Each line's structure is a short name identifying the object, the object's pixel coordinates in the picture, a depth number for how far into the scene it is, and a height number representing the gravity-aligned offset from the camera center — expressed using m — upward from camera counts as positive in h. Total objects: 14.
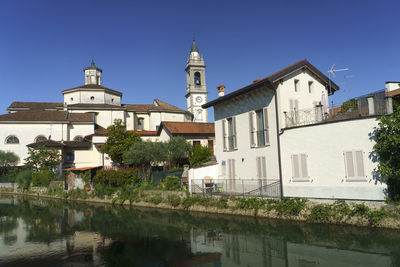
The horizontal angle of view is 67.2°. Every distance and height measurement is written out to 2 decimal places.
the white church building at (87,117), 38.44 +8.80
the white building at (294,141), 12.90 +1.23
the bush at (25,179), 34.56 -0.40
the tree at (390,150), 11.44 +0.47
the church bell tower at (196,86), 59.19 +16.41
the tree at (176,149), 26.47 +1.80
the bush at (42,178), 33.06 -0.32
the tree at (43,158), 34.81 +1.91
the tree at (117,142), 30.72 +3.12
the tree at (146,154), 26.30 +1.51
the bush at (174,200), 20.03 -2.02
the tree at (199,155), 26.28 +1.19
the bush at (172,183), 21.48 -0.93
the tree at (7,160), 38.61 +2.07
